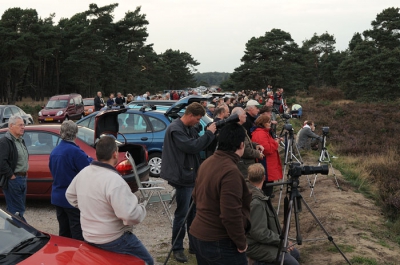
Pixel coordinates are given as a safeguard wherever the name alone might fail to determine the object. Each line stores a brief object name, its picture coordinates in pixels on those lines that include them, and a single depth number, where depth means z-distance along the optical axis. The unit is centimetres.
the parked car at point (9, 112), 1853
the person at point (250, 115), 761
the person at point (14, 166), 589
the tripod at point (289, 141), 754
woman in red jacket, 691
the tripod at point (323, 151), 873
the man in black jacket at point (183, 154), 518
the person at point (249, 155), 628
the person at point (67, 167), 493
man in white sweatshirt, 352
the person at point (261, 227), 411
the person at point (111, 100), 2136
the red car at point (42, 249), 340
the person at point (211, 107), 1254
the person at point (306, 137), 1232
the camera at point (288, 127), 751
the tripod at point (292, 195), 407
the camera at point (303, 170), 417
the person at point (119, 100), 2200
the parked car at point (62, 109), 2570
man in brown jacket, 329
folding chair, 635
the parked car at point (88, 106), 2953
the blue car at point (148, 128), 1052
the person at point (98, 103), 2258
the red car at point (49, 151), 772
